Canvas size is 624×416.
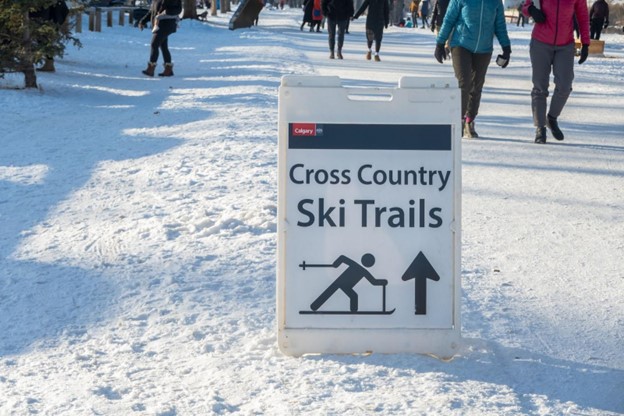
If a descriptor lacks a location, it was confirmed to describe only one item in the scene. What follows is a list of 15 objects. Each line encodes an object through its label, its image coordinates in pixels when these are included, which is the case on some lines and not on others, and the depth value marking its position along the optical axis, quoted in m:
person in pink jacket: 10.85
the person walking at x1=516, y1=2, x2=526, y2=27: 72.71
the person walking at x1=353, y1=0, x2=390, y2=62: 24.20
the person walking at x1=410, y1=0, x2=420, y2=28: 69.69
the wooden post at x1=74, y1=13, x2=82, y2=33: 30.93
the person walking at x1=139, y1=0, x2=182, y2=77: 19.23
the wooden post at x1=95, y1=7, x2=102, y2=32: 35.13
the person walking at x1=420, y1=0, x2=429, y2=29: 68.18
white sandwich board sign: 4.68
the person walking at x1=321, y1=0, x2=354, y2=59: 24.62
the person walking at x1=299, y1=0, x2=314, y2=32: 43.13
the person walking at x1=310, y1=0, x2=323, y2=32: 42.50
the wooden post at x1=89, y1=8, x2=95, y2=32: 35.09
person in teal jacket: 11.04
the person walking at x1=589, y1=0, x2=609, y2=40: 37.62
